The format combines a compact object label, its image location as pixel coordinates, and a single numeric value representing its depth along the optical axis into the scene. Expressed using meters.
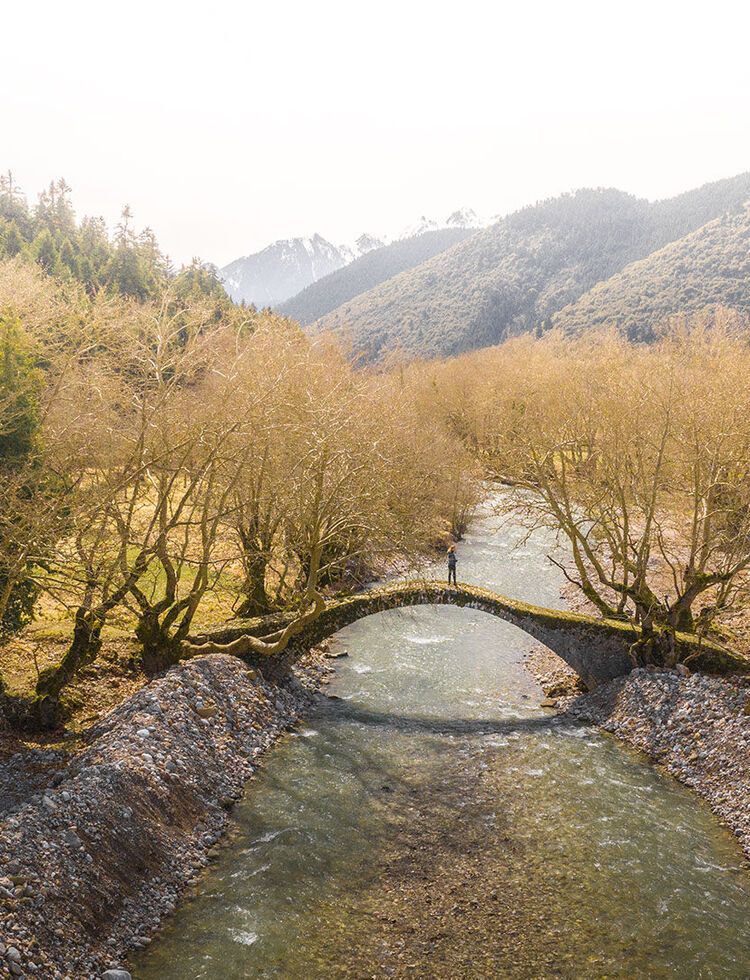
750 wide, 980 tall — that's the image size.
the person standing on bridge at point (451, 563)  28.36
